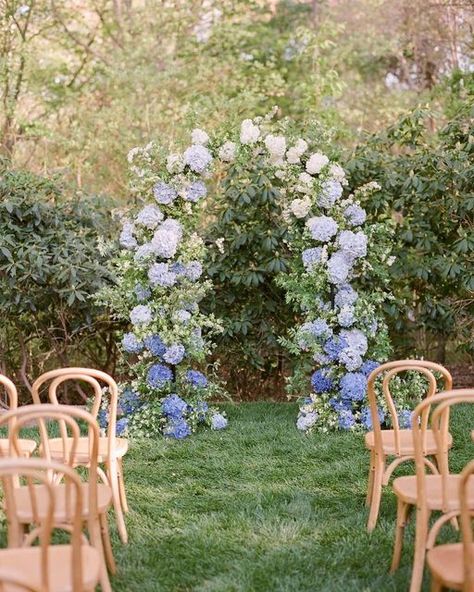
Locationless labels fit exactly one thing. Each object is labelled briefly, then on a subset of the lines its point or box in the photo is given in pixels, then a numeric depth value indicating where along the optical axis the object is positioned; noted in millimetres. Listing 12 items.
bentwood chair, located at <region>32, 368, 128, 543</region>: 3716
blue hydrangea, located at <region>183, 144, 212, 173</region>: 5727
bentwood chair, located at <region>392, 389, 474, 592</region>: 2971
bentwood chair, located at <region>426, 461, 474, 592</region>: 2480
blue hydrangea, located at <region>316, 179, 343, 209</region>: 5754
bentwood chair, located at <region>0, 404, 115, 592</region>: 2746
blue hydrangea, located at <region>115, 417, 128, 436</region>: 5867
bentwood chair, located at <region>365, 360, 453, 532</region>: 3787
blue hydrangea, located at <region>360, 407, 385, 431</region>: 5762
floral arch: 5762
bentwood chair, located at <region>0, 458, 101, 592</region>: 2203
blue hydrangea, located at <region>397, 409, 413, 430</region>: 5652
